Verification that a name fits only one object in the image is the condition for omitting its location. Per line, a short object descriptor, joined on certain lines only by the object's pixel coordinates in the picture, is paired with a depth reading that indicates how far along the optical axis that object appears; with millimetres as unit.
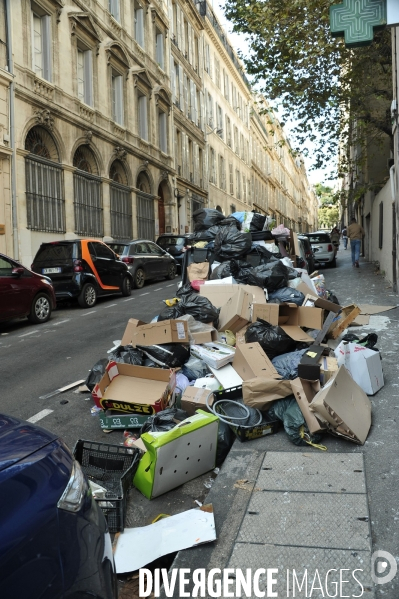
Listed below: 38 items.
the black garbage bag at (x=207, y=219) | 9914
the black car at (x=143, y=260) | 15398
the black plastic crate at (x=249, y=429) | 3865
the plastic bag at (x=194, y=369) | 5027
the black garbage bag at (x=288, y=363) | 4779
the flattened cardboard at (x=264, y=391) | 4082
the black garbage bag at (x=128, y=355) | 5055
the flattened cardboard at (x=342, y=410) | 3645
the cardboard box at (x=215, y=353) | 5035
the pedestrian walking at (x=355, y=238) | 18125
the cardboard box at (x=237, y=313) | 6181
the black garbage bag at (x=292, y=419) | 3768
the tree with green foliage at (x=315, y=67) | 12492
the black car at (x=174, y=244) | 19891
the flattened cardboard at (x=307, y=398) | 3736
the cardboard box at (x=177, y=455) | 3227
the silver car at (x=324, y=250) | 19484
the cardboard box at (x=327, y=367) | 4309
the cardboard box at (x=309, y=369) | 4098
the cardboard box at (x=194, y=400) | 4199
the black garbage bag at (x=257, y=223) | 9531
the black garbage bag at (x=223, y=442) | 3783
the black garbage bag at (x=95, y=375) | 4957
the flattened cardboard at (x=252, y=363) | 4610
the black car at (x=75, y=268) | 11680
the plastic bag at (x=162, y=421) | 3840
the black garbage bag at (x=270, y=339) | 5359
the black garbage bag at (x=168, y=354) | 5066
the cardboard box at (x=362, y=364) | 4594
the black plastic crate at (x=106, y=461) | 3328
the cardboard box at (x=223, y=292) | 6828
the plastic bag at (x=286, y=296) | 7043
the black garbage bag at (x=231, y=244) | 8297
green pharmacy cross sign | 6535
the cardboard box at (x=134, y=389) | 4277
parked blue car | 1448
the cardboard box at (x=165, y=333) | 5227
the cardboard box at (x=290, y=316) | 5875
